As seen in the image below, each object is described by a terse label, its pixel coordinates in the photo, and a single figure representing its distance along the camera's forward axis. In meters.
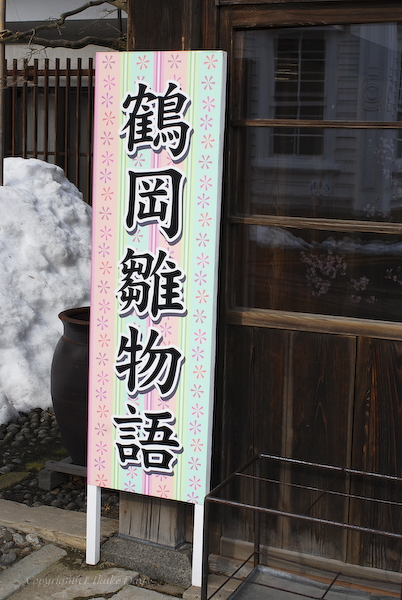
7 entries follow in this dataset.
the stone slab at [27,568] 3.62
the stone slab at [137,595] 3.51
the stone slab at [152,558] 3.71
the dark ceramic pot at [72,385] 4.81
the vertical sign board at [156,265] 3.35
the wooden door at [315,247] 3.37
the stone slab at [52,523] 4.09
